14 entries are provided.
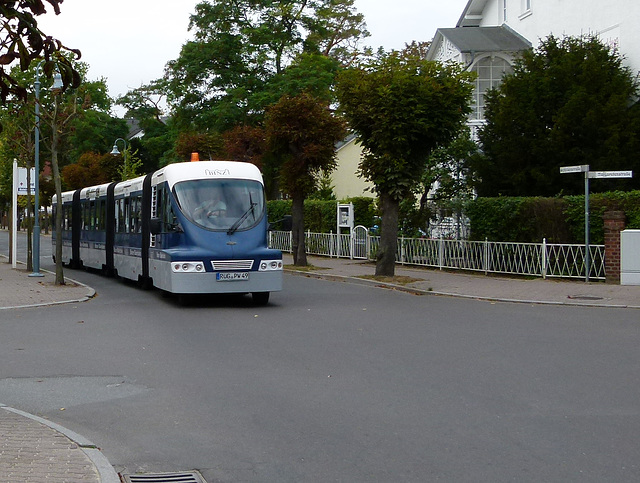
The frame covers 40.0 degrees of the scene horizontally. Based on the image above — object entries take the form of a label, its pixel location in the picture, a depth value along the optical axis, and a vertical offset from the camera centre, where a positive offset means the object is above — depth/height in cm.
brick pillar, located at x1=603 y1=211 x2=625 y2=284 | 1983 -39
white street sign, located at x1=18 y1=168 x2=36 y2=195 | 2675 +135
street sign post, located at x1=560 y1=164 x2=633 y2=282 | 1934 +91
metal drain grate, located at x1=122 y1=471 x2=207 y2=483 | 564 -165
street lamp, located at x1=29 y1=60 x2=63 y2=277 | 2383 -16
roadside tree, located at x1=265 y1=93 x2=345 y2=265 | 2697 +264
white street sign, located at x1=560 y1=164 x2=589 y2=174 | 1958 +127
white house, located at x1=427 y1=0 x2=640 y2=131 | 3123 +775
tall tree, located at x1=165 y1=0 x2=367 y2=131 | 4741 +954
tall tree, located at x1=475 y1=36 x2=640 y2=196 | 2591 +315
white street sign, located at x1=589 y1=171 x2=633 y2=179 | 1925 +113
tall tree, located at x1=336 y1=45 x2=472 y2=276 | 2072 +262
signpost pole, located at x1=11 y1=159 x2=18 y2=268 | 2703 +23
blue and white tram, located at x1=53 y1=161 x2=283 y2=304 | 1592 -15
